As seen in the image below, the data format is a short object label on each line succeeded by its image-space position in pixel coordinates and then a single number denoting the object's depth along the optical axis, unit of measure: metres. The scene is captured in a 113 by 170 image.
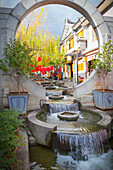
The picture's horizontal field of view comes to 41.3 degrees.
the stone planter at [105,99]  5.78
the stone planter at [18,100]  5.14
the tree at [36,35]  16.86
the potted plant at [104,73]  5.82
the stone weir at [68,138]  3.92
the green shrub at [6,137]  2.03
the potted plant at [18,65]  5.15
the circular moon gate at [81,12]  5.86
